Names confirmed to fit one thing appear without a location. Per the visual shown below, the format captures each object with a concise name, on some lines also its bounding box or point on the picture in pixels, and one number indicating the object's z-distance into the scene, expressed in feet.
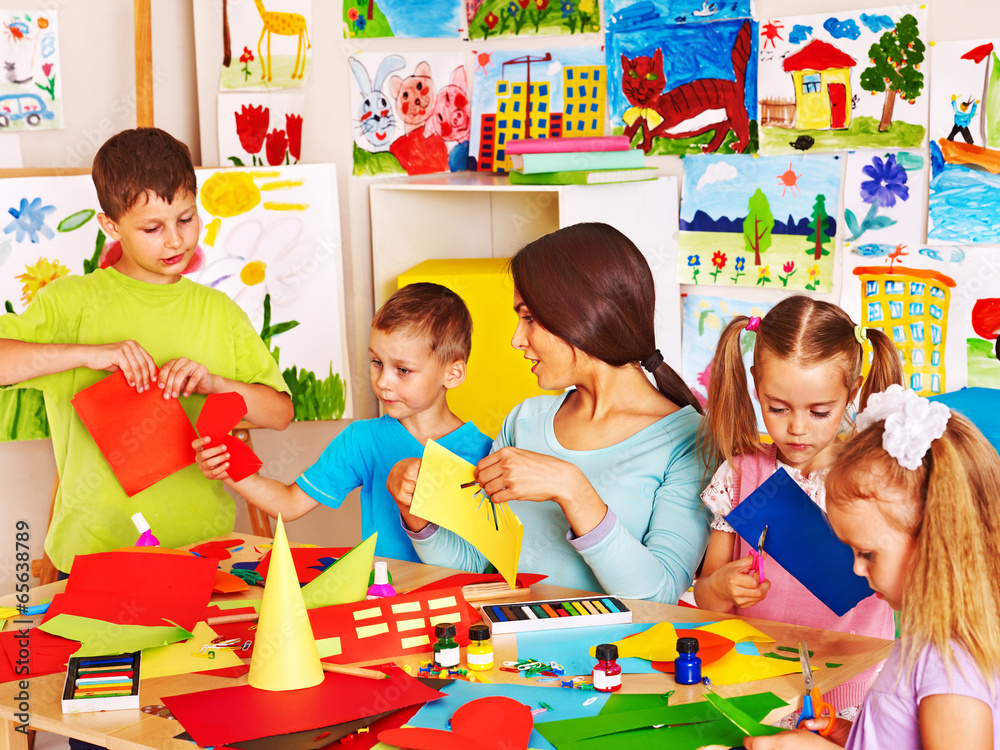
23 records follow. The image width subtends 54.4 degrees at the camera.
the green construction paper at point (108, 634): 4.20
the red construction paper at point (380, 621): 4.10
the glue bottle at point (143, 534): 5.23
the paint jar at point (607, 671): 3.73
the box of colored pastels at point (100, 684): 3.70
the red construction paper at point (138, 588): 4.50
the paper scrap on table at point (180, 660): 4.04
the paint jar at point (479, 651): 3.94
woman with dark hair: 5.15
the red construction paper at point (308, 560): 5.07
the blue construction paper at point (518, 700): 3.56
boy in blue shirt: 5.81
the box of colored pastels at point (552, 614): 4.31
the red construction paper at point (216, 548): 5.55
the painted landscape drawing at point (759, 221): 7.94
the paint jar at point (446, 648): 3.97
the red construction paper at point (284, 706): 3.50
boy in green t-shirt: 5.88
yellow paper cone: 3.76
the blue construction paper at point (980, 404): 5.89
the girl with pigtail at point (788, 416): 4.88
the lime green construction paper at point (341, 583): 4.54
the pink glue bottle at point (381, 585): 4.70
